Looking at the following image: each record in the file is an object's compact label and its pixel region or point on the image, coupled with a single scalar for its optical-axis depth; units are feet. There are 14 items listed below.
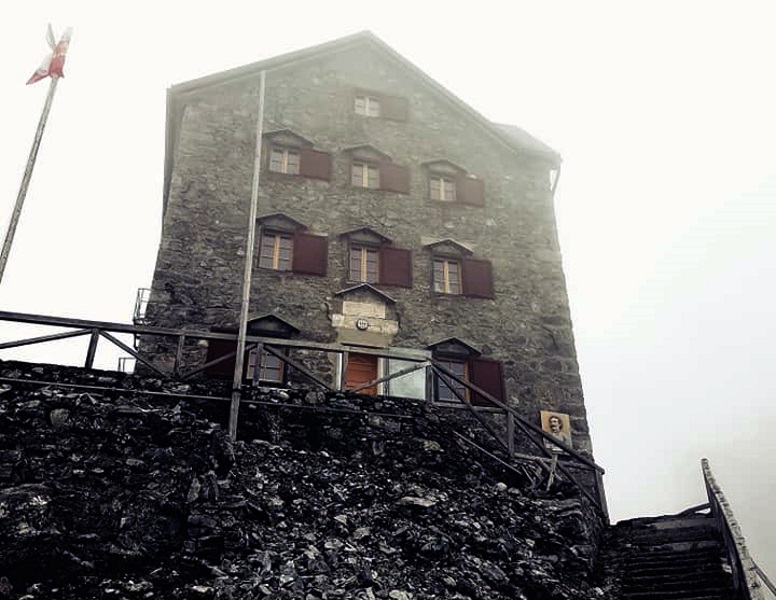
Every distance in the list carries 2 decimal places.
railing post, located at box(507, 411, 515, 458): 38.52
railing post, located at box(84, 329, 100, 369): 33.81
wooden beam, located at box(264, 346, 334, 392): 35.56
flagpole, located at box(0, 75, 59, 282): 36.27
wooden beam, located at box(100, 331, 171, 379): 34.17
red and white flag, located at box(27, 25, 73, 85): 43.19
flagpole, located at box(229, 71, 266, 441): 33.40
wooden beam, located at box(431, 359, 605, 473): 38.75
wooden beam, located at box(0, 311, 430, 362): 33.83
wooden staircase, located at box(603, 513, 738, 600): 30.14
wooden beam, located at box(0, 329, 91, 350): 33.01
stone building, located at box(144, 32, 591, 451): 53.01
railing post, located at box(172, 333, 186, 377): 34.71
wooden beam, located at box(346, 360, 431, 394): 36.50
